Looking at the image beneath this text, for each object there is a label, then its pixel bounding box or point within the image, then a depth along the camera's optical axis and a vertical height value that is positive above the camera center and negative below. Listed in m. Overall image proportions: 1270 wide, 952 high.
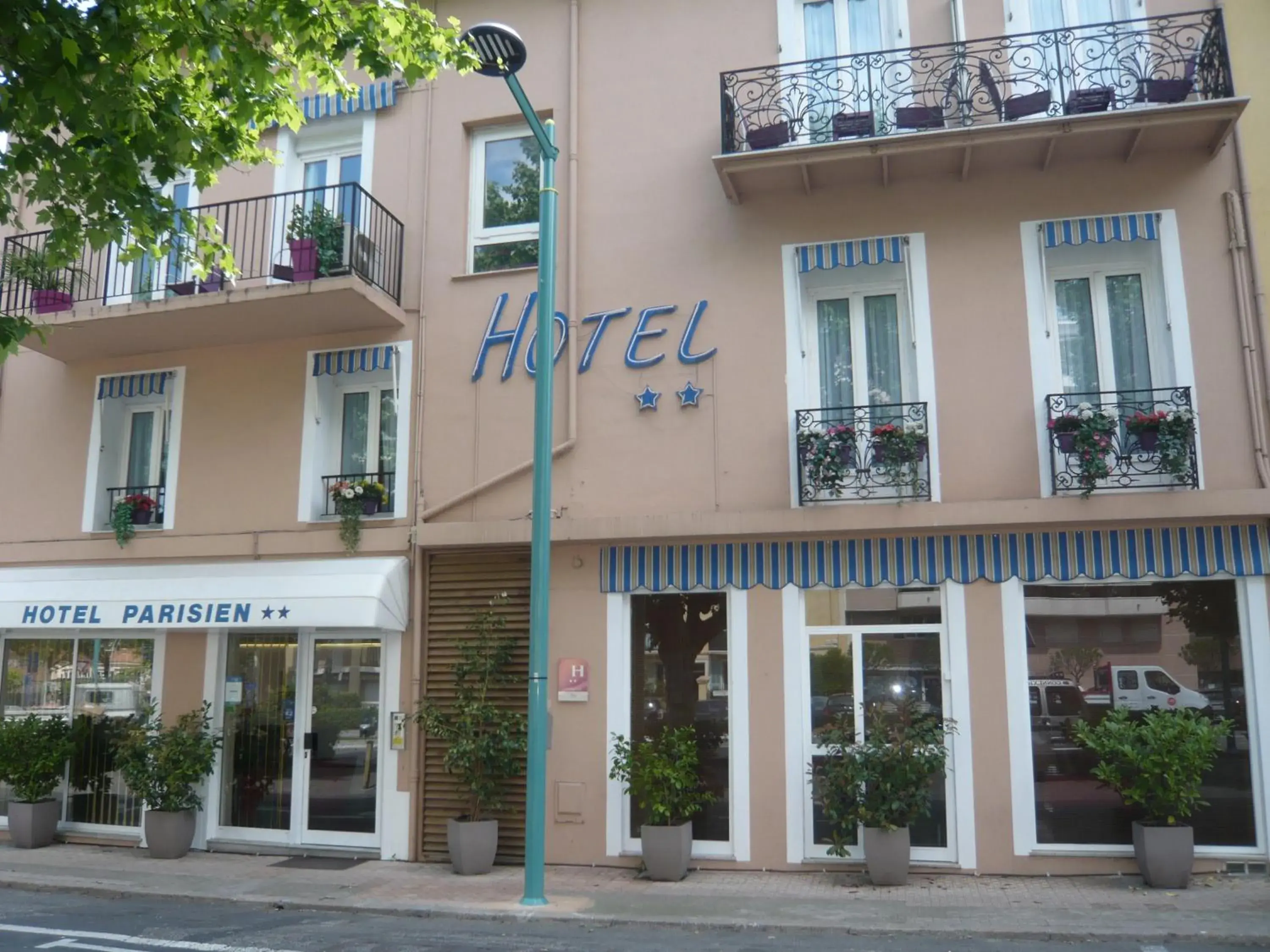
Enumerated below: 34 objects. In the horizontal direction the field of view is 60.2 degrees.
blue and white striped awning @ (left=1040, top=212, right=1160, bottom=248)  10.54 +4.37
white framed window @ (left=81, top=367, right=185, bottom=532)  13.40 +3.06
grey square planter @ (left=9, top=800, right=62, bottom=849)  12.51 -1.48
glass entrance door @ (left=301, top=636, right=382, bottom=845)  12.08 -0.56
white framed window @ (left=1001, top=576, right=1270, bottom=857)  9.84 +0.02
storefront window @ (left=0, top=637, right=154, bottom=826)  13.06 -0.11
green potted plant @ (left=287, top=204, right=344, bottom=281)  12.20 +4.94
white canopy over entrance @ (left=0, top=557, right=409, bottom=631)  11.50 +1.02
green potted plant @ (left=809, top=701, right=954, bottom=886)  9.80 -0.90
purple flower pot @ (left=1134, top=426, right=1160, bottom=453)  10.01 +2.22
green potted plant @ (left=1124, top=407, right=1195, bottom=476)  9.89 +2.24
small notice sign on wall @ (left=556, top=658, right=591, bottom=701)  11.36 +0.10
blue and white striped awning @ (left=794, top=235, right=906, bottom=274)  11.15 +4.38
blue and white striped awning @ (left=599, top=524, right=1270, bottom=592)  10.05 +1.22
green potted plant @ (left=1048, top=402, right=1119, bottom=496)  9.94 +2.23
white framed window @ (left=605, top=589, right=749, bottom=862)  10.80 +0.00
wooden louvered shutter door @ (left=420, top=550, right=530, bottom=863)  11.40 +0.59
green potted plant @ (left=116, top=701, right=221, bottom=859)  11.87 -0.91
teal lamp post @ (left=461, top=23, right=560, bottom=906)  9.20 +2.04
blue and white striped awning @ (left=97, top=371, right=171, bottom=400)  13.56 +3.75
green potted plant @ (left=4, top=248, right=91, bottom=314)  12.89 +4.84
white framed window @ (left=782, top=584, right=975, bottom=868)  10.31 +0.13
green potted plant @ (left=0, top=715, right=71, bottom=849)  12.46 -0.91
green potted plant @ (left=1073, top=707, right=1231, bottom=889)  9.28 -0.76
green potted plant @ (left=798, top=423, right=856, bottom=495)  10.68 +2.21
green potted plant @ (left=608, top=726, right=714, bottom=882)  10.28 -1.00
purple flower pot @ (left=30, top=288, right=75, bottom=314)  13.21 +4.65
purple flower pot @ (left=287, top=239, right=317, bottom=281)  12.21 +4.72
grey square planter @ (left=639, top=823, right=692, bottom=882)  10.28 -1.50
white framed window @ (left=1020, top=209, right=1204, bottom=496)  10.43 +3.53
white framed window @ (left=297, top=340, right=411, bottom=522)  12.56 +3.10
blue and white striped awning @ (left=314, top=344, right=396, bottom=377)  12.61 +3.77
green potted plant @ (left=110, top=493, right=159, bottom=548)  13.11 +2.11
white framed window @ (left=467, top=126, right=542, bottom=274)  12.55 +5.63
